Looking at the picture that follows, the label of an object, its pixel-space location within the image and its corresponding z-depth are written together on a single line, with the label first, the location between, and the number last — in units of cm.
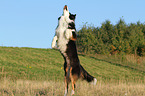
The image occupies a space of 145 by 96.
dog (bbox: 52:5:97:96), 1052
